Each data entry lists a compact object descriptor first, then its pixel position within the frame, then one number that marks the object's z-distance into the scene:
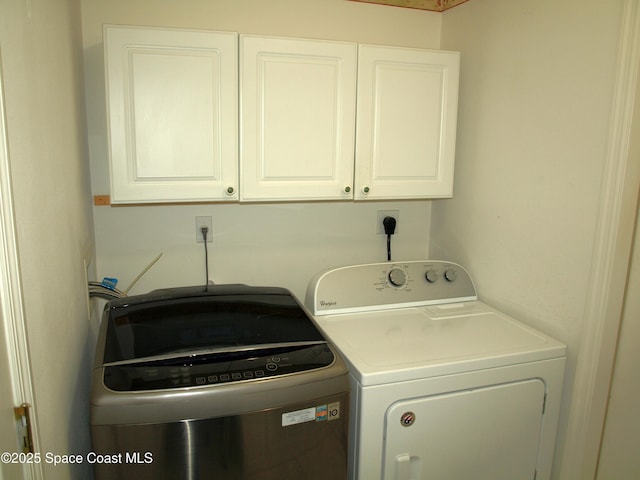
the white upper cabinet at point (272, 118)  1.45
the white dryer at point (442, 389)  1.31
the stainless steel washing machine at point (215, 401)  1.02
